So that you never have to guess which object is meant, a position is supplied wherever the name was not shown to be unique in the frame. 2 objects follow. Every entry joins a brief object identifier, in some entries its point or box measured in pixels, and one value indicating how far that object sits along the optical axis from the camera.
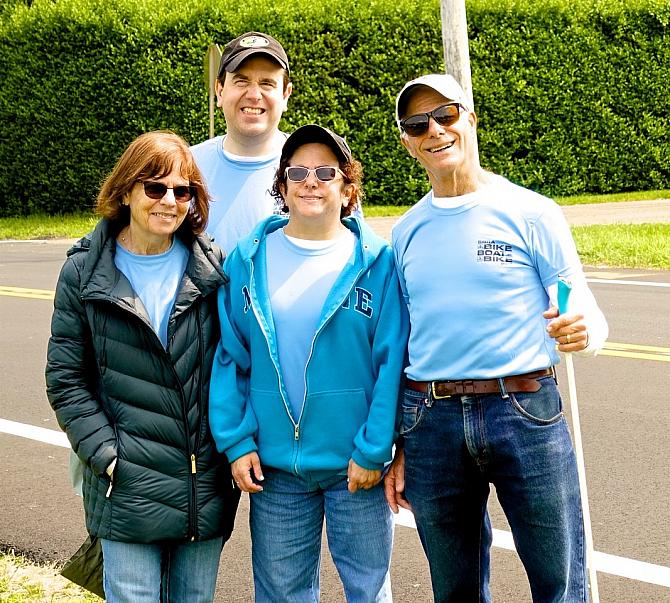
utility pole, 12.46
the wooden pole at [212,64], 15.88
